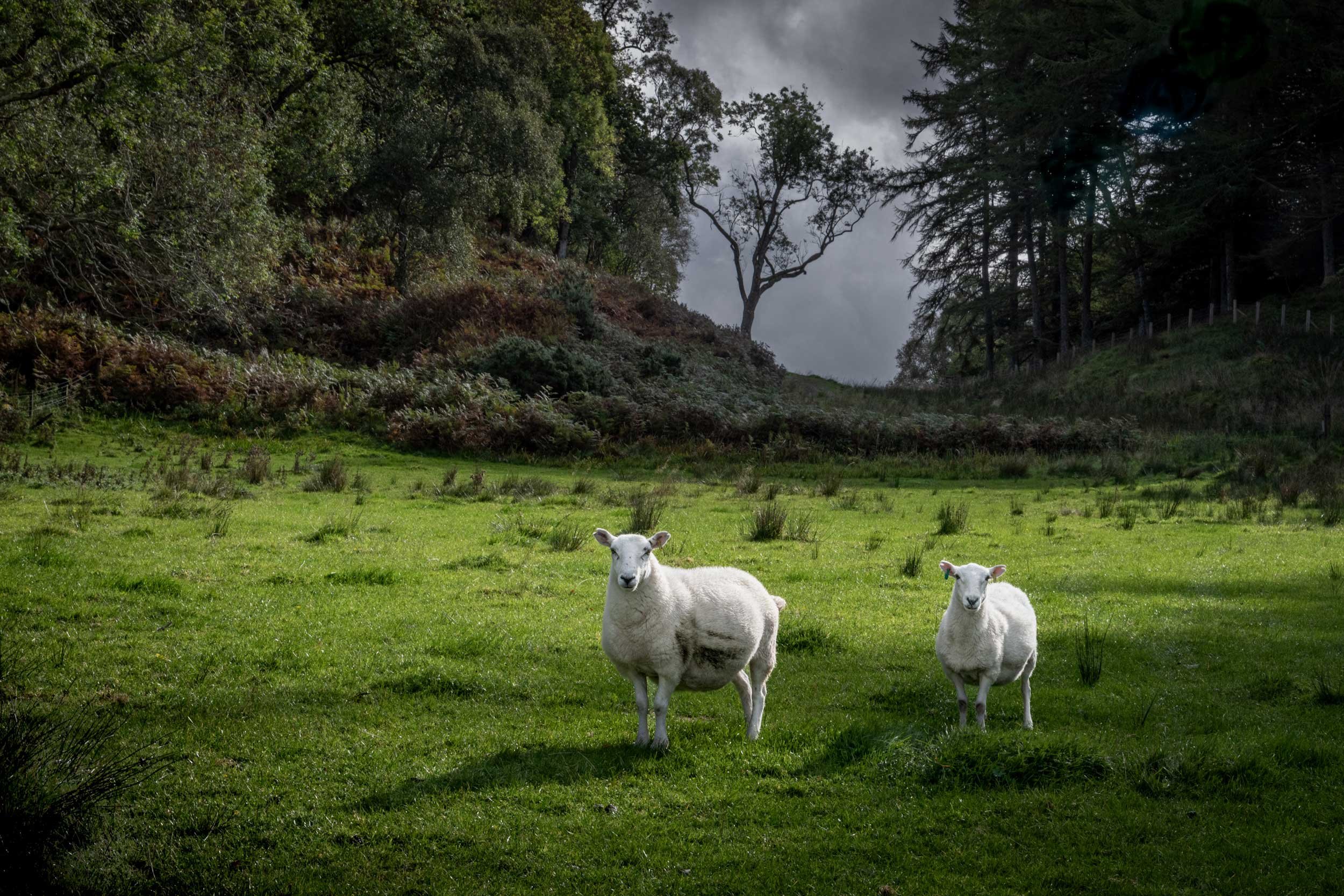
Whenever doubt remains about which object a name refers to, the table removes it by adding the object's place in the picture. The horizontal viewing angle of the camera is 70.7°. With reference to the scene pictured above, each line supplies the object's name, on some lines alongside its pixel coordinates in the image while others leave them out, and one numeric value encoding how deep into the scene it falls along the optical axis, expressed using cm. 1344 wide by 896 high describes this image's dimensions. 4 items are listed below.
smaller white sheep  728
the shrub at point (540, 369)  3344
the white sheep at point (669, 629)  661
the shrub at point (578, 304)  4066
